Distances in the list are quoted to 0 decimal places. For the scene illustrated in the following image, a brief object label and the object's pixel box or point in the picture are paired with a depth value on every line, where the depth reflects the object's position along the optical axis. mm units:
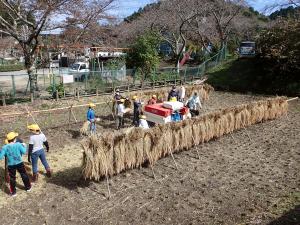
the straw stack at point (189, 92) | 16089
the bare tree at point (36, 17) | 16812
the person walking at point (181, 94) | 16625
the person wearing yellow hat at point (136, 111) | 13312
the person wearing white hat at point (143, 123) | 10719
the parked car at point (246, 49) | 29323
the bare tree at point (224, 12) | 34094
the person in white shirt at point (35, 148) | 8203
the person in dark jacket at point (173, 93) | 15625
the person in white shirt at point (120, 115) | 13039
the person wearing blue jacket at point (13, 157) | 7473
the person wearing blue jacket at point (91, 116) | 12023
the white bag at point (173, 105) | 12742
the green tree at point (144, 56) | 23906
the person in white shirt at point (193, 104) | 14555
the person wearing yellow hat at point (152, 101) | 14121
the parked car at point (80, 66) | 30850
